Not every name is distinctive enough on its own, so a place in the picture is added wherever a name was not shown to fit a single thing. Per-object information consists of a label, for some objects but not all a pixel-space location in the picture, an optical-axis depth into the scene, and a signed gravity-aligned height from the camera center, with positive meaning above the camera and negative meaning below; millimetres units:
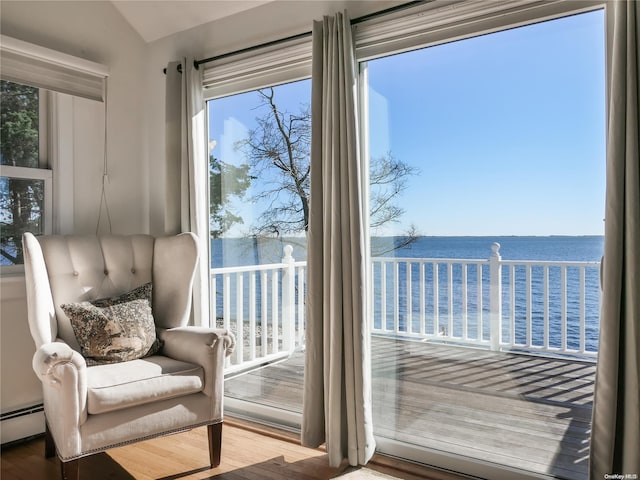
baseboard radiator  2561 -1039
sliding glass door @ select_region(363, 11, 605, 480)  2023 -69
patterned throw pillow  2258 -467
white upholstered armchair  1949 -528
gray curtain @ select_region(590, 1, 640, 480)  1757 -185
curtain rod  2297 +1047
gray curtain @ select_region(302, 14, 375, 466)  2334 -226
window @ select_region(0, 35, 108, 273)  2676 +568
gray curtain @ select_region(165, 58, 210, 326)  3006 +430
